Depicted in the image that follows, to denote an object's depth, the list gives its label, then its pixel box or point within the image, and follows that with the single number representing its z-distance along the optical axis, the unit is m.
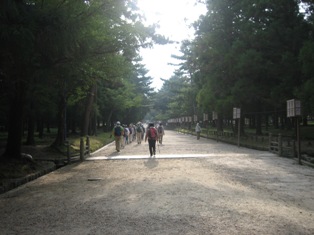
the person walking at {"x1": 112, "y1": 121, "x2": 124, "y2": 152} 18.80
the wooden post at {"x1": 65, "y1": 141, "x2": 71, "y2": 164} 14.84
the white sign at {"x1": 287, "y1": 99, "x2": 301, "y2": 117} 13.83
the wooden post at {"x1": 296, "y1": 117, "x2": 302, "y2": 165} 13.29
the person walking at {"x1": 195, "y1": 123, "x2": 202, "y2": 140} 31.64
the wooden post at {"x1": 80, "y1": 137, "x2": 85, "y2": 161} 15.45
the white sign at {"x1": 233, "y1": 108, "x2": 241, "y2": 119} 21.77
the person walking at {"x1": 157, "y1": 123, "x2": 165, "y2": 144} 24.30
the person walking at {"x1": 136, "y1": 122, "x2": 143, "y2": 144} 26.59
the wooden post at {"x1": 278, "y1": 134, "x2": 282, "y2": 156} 15.83
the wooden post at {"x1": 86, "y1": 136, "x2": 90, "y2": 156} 17.21
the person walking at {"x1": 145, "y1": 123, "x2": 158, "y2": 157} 15.67
